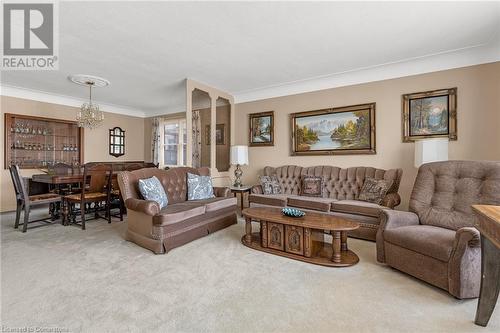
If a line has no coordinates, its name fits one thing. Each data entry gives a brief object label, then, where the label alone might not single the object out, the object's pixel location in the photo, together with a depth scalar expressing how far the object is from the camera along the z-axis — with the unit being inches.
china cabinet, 202.8
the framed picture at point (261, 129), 208.4
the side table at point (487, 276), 63.3
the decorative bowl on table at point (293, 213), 115.7
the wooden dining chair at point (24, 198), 147.2
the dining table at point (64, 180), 161.5
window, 279.1
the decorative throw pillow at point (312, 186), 167.3
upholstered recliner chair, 74.4
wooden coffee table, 102.6
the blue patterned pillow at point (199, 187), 158.4
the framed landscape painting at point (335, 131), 167.3
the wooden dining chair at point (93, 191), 158.6
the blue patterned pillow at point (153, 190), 129.4
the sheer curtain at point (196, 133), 245.2
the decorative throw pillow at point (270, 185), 178.2
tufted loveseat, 115.9
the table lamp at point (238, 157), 198.4
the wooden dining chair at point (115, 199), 181.0
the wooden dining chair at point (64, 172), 184.4
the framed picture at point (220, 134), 234.2
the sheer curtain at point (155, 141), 289.0
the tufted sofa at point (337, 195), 133.8
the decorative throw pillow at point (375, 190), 143.2
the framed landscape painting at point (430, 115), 141.5
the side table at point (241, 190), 186.4
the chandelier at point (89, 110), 177.3
